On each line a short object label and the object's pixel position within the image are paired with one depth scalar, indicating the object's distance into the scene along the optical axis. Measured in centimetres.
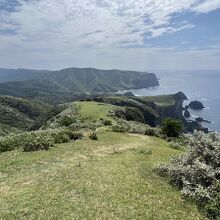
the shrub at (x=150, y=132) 3617
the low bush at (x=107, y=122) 4338
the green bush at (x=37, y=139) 2182
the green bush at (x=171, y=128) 4105
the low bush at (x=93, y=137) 2703
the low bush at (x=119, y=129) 3457
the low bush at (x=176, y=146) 2884
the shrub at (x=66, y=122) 4353
